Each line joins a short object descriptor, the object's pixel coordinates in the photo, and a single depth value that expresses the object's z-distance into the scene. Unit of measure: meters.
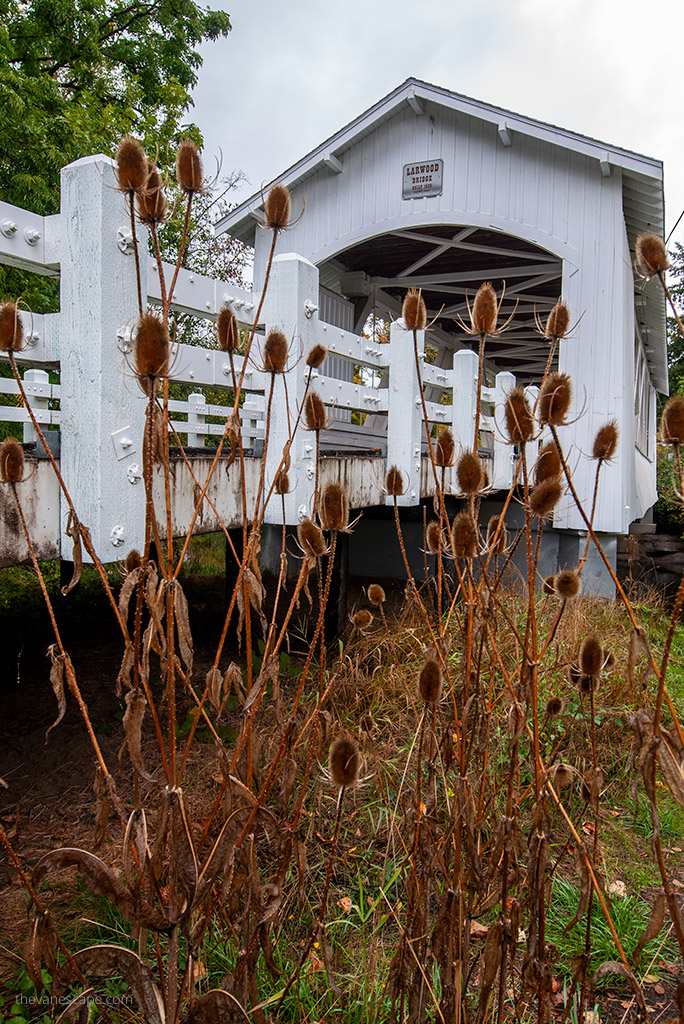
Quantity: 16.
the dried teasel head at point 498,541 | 1.54
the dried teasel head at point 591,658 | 1.37
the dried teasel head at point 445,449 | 1.77
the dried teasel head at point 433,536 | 1.82
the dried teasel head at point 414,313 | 1.72
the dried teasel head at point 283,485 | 1.81
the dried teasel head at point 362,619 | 2.10
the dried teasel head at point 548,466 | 1.47
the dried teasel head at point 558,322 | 1.61
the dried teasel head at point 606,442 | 1.52
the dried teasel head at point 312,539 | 1.42
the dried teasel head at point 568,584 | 1.47
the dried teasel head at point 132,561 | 1.66
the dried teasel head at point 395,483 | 2.02
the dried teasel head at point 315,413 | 1.66
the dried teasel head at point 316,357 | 1.82
